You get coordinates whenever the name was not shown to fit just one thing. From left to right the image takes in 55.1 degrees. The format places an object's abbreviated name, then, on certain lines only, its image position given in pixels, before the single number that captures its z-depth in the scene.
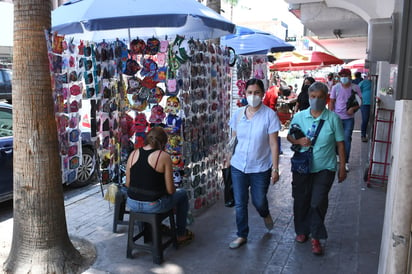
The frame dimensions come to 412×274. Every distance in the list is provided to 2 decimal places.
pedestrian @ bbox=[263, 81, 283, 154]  8.84
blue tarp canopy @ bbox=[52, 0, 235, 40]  4.16
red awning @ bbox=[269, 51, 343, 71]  12.59
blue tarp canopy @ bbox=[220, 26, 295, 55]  8.11
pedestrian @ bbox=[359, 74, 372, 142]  9.84
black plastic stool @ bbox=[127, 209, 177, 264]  3.83
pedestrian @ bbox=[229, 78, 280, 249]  3.97
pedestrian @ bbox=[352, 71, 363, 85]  15.30
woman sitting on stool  3.78
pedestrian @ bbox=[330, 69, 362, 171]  7.25
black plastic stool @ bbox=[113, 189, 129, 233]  4.57
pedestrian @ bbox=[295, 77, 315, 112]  8.63
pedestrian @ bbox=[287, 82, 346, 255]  3.84
